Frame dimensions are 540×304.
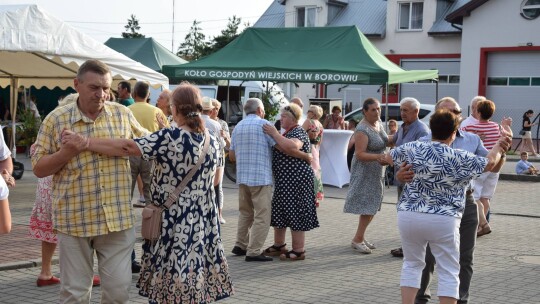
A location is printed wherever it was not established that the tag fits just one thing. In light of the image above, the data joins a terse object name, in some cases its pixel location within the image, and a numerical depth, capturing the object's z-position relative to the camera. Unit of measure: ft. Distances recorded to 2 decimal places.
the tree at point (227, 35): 225.09
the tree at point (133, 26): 313.53
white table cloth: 54.54
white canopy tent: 37.52
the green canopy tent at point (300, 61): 59.98
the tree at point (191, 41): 277.85
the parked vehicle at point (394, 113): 75.15
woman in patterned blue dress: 16.48
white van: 88.02
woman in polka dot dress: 28.99
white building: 122.72
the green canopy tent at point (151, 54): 89.61
